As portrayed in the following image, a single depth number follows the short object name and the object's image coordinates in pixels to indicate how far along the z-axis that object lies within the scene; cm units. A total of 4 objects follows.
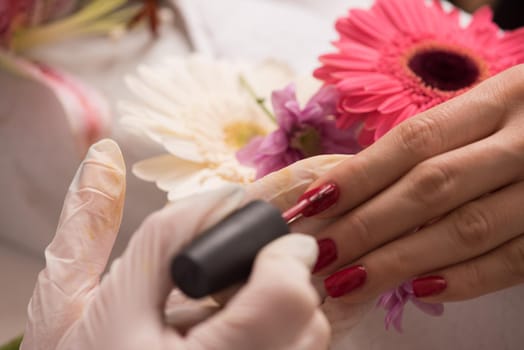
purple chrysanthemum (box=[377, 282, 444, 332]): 42
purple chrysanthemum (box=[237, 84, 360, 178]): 46
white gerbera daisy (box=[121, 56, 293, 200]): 47
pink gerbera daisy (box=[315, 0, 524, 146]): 44
